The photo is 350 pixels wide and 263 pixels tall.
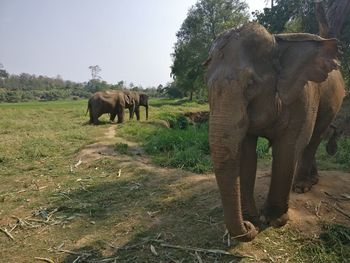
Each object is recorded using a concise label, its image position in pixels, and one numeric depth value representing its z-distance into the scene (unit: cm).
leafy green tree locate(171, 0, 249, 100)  4450
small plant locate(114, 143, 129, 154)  1178
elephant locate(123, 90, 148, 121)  2446
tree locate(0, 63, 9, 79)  11672
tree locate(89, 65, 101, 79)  13750
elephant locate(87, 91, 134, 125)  2098
